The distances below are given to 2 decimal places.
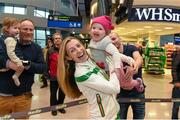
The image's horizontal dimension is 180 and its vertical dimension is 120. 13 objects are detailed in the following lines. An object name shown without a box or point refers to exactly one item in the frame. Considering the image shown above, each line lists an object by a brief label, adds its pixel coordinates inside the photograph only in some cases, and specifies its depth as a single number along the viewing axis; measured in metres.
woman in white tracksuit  1.04
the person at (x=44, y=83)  5.00
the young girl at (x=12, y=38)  1.51
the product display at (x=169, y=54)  10.88
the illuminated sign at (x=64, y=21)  6.52
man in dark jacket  1.50
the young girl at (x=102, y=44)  1.17
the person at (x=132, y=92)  1.62
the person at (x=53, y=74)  3.06
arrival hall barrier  1.58
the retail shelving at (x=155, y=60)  8.16
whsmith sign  7.06
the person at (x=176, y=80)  2.43
